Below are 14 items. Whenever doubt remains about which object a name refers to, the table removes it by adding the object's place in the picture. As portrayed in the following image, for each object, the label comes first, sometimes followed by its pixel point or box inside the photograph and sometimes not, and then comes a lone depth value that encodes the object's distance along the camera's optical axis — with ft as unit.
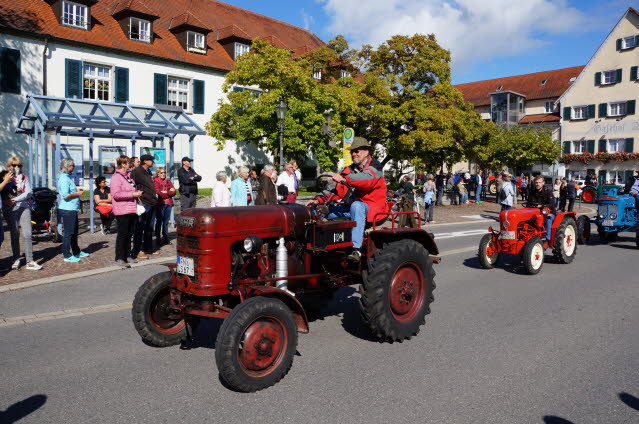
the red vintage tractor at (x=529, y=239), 30.12
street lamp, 54.70
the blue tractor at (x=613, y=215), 42.42
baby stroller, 37.37
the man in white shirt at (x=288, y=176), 41.04
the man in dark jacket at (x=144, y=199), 31.47
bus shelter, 42.19
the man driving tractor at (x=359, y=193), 17.99
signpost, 48.37
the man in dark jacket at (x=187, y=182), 39.24
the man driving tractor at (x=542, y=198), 32.96
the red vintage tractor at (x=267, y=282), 13.55
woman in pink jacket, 29.43
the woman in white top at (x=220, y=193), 37.51
